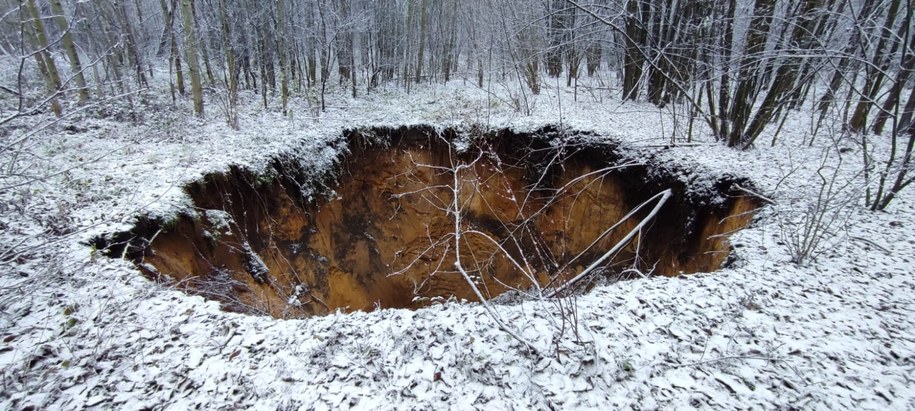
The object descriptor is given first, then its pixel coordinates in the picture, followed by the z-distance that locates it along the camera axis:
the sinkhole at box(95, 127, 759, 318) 5.70
